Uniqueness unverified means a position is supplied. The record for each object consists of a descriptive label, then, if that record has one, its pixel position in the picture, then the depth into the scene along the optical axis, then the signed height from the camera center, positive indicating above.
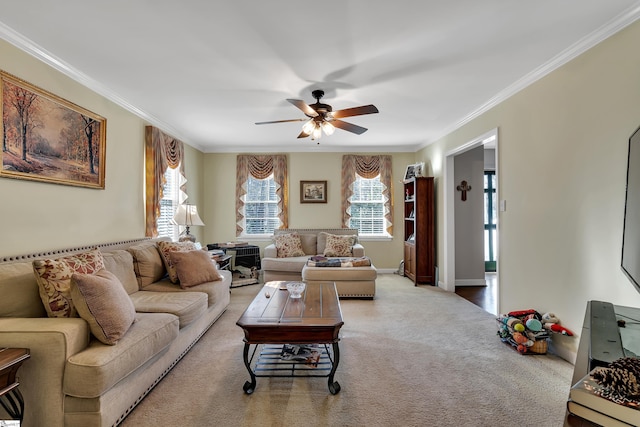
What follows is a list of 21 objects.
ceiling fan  2.89 +0.98
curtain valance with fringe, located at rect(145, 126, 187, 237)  4.10 +0.59
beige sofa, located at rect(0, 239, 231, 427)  1.66 -0.84
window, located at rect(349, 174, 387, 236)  6.44 +0.13
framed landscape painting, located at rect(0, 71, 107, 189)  2.28 +0.65
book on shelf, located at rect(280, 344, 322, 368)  2.55 -1.21
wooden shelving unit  5.39 -0.31
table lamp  4.46 -0.05
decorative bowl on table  2.86 -0.71
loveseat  4.52 -0.77
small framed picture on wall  6.35 +0.50
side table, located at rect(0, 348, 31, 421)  1.48 -0.82
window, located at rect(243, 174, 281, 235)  6.37 +0.13
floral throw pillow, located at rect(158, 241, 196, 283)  3.36 -0.42
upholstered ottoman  4.50 -0.96
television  1.59 -0.03
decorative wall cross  5.37 +0.44
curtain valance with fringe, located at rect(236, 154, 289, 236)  6.24 +0.82
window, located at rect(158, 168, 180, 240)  4.72 +0.16
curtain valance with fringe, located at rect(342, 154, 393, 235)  6.30 +0.83
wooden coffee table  2.13 -0.79
